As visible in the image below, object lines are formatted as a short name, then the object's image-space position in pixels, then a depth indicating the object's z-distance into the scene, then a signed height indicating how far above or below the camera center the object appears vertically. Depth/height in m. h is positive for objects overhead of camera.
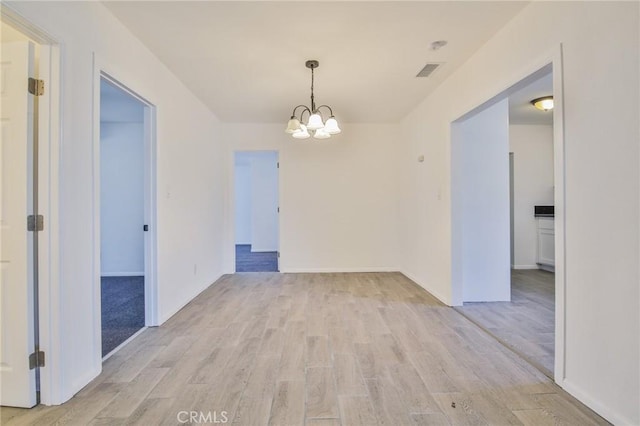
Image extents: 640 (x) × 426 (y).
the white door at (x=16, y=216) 1.68 -0.02
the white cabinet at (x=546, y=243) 5.10 -0.53
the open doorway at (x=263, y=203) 7.93 +0.25
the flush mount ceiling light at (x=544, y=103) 4.15 +1.50
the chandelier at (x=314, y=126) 2.94 +0.86
